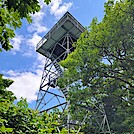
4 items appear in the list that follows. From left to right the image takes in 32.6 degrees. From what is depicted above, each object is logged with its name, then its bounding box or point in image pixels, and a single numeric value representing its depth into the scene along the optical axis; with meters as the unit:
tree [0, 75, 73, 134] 2.99
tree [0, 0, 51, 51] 2.65
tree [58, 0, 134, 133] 11.91
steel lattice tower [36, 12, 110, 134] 16.95
